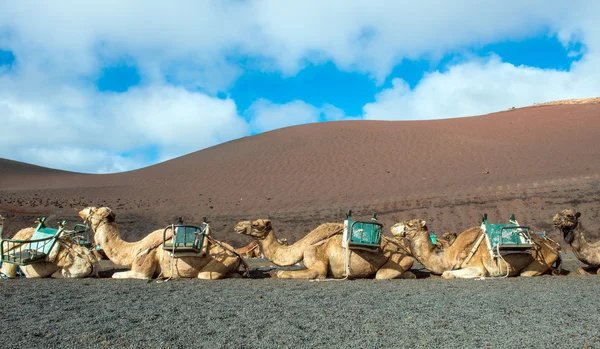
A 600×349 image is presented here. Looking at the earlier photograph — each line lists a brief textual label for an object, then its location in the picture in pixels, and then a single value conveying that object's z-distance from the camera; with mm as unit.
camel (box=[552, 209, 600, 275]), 10383
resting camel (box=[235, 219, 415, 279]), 9808
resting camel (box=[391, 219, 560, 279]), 10117
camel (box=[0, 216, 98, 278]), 9523
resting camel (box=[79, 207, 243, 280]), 9633
